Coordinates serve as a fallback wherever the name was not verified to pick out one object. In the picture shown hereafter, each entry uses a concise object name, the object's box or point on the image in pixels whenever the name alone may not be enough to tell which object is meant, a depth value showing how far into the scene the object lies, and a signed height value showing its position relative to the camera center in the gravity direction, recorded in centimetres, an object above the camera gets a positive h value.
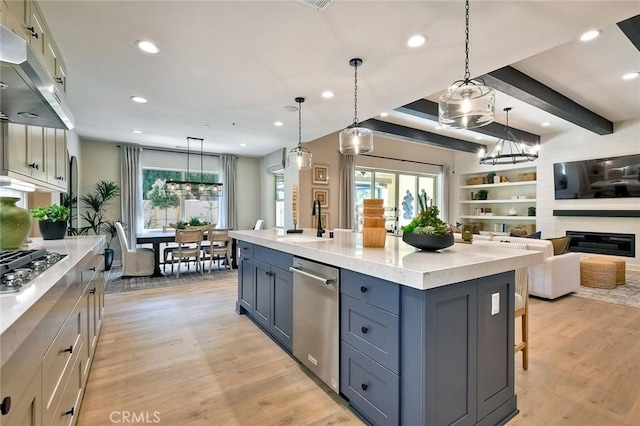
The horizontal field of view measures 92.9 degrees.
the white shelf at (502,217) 779 -17
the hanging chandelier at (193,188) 617 +47
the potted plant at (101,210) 599 +0
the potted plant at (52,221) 284 -10
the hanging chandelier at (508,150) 536 +151
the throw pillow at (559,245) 452 -51
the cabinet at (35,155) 192 +43
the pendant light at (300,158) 394 +69
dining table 550 -55
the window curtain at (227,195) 775 +40
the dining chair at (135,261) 532 -90
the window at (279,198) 767 +32
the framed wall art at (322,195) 656 +34
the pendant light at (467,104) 214 +79
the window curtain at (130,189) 658 +46
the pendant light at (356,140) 339 +80
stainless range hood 115 +61
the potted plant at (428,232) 184 -13
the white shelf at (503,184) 785 +73
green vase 198 -10
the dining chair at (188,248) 550 -72
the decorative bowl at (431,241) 183 -18
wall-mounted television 600 +71
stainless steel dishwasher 197 -76
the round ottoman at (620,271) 489 -97
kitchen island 141 -64
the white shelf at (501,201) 784 +28
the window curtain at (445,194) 930 +52
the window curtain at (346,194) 695 +39
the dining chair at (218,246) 595 -74
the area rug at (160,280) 485 -122
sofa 403 -85
